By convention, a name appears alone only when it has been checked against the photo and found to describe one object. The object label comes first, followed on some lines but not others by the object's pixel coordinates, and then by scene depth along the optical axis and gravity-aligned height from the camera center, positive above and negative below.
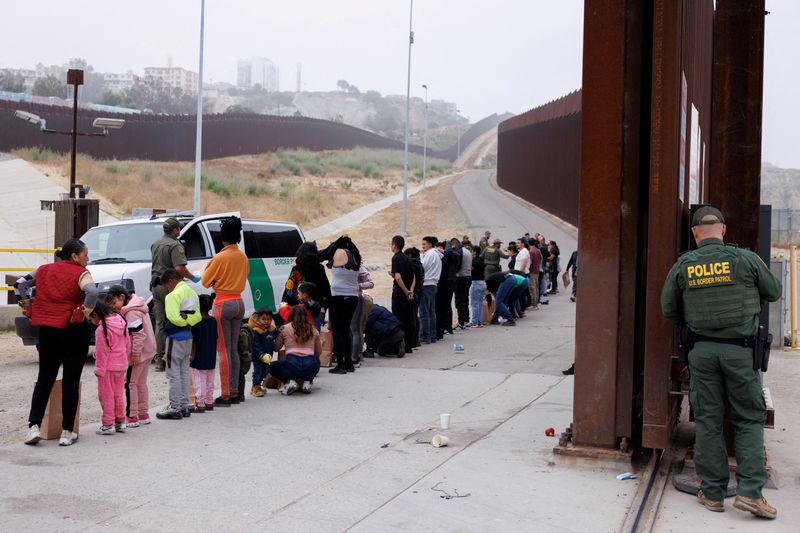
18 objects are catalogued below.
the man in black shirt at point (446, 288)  17.25 -0.28
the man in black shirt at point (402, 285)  14.70 -0.21
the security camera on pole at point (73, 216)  18.80 +0.91
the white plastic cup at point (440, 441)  8.30 -1.47
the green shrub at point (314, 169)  77.00 +8.19
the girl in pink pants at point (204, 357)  9.62 -0.93
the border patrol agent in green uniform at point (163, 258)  12.98 +0.09
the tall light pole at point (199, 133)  30.96 +4.62
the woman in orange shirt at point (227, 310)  10.22 -0.47
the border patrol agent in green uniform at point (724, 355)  6.40 -0.51
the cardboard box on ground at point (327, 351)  13.36 -1.15
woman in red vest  8.20 -0.52
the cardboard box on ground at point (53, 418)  8.41 -1.39
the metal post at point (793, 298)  16.78 -0.28
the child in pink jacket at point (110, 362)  8.47 -0.88
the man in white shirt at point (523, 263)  21.08 +0.26
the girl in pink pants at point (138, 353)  8.86 -0.84
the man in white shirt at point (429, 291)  16.41 -0.33
